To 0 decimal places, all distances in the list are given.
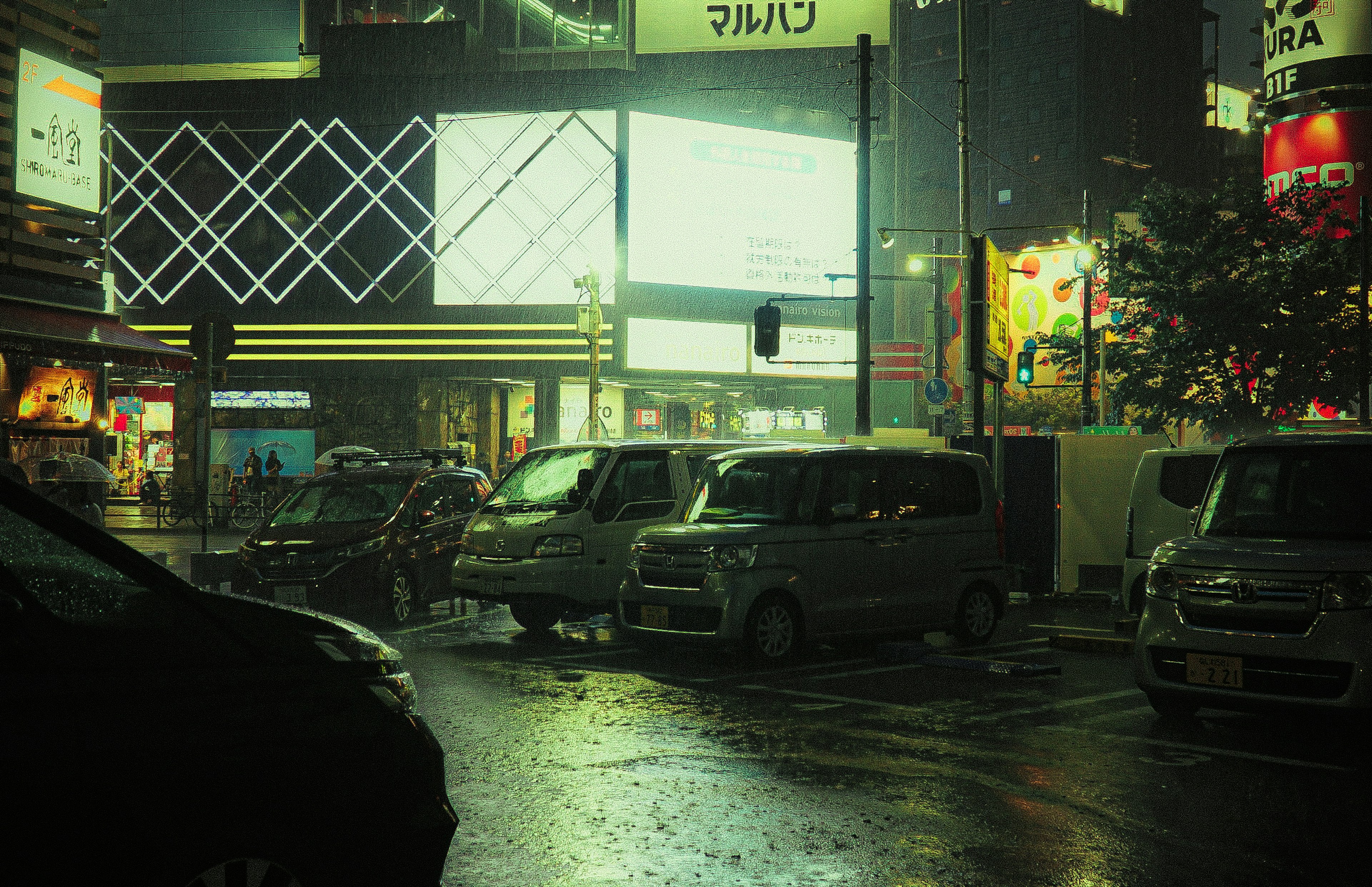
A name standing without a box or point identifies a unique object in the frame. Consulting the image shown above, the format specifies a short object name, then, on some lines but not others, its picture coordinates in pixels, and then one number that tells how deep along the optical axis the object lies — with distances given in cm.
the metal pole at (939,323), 5400
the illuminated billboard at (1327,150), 4869
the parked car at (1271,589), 753
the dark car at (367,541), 1384
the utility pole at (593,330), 2669
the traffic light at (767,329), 1919
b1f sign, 4916
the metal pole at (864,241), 1995
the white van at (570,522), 1302
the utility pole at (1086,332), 3575
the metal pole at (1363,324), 2244
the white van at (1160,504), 1362
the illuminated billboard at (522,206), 3775
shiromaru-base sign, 1891
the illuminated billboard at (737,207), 3769
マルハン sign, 4178
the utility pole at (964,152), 2159
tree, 2533
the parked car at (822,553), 1111
